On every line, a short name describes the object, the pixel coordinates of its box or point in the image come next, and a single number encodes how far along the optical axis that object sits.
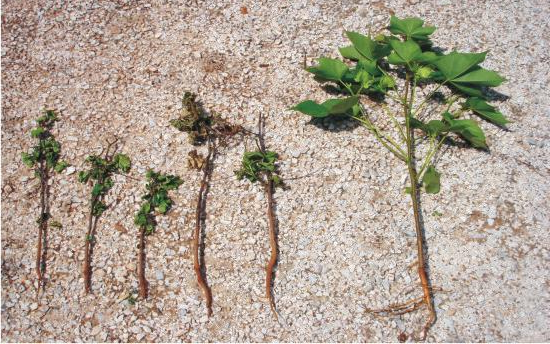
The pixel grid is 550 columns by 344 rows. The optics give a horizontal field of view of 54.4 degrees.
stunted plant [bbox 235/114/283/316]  2.70
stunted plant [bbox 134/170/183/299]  2.55
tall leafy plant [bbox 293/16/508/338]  2.81
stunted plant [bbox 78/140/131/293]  2.61
